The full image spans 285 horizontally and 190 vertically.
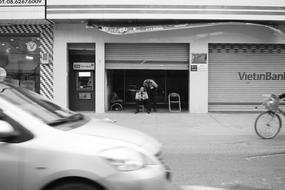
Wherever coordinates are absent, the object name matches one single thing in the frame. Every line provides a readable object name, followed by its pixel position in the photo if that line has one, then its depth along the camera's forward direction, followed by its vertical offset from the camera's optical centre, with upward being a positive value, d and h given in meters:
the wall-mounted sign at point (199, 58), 19.02 +1.01
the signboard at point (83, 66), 19.67 +0.71
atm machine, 19.78 -0.21
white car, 4.34 -0.71
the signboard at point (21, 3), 18.14 +3.09
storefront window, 19.53 +1.00
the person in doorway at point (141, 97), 19.02 -0.56
